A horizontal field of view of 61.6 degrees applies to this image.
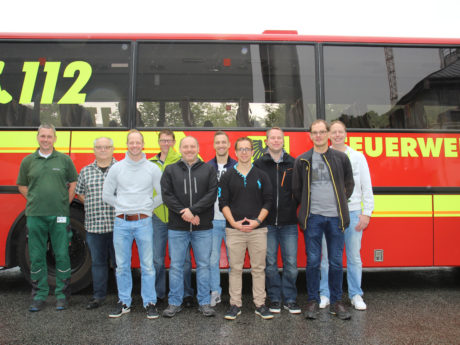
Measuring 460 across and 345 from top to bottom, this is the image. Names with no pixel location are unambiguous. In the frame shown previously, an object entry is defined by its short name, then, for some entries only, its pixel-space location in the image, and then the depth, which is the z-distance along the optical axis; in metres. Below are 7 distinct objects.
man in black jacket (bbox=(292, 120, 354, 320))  4.14
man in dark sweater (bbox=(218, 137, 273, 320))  4.14
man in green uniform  4.47
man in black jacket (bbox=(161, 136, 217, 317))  4.14
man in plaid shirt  4.45
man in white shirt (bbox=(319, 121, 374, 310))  4.45
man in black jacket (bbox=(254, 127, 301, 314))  4.28
